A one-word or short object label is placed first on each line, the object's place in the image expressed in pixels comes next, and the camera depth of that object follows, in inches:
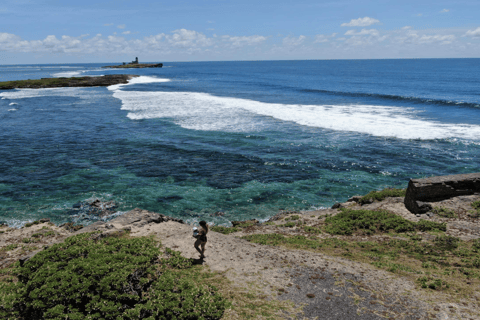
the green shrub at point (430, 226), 556.7
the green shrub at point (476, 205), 613.7
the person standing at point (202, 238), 432.5
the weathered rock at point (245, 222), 685.3
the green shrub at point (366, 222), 582.6
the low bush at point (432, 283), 378.6
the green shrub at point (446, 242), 493.0
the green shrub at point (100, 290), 301.7
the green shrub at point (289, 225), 633.0
